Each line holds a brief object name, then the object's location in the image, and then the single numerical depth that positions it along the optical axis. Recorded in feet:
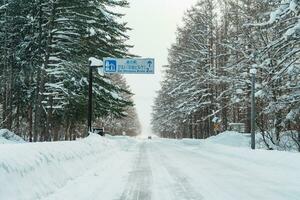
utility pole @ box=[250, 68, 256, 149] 74.80
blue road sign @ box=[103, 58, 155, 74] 103.41
